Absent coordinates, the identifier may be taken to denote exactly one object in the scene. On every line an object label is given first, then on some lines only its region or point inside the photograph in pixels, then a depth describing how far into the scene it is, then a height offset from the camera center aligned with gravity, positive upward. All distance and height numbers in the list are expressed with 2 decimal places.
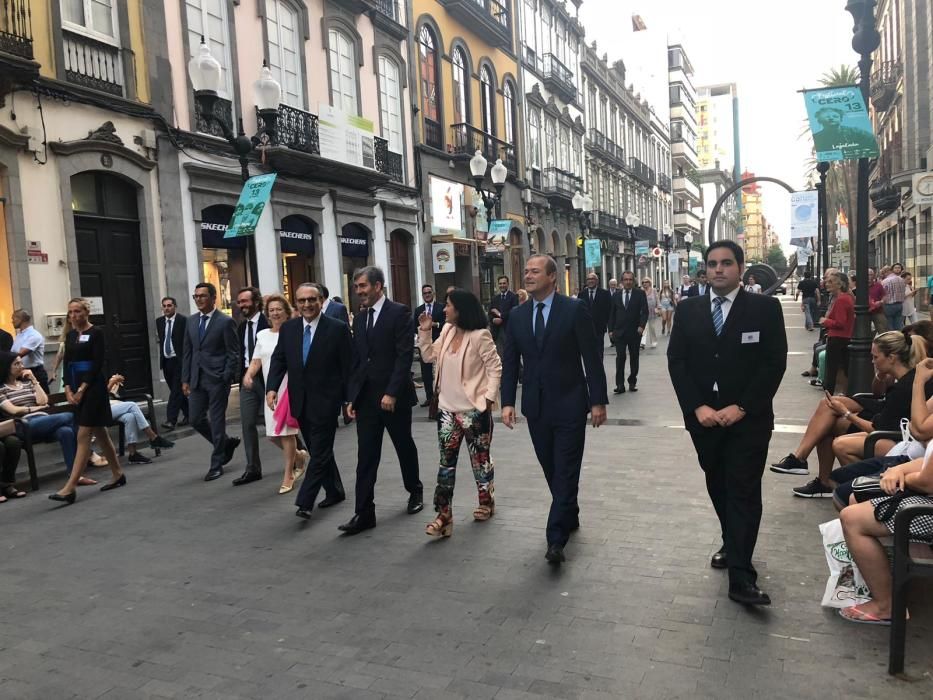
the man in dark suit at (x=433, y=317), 11.70 -0.16
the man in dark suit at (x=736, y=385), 3.98 -0.51
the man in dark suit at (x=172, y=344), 11.06 -0.29
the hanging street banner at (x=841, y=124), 9.96 +2.19
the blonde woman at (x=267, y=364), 6.92 -0.47
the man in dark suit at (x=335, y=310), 10.57 +0.07
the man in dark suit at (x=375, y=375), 5.58 -0.47
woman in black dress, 6.75 -0.50
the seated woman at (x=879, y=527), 3.46 -1.15
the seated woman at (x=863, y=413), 4.80 -0.92
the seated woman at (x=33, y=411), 7.31 -0.77
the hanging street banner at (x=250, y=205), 9.95 +1.53
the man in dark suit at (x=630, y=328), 12.51 -0.52
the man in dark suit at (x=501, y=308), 13.70 -0.06
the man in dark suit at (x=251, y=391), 7.35 -0.71
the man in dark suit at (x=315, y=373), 5.91 -0.46
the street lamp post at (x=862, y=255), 8.95 +0.36
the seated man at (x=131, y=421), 8.33 -1.07
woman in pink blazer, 5.37 -0.56
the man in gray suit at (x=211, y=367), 7.63 -0.46
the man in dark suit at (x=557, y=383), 4.71 -0.53
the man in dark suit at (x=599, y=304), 12.93 -0.09
